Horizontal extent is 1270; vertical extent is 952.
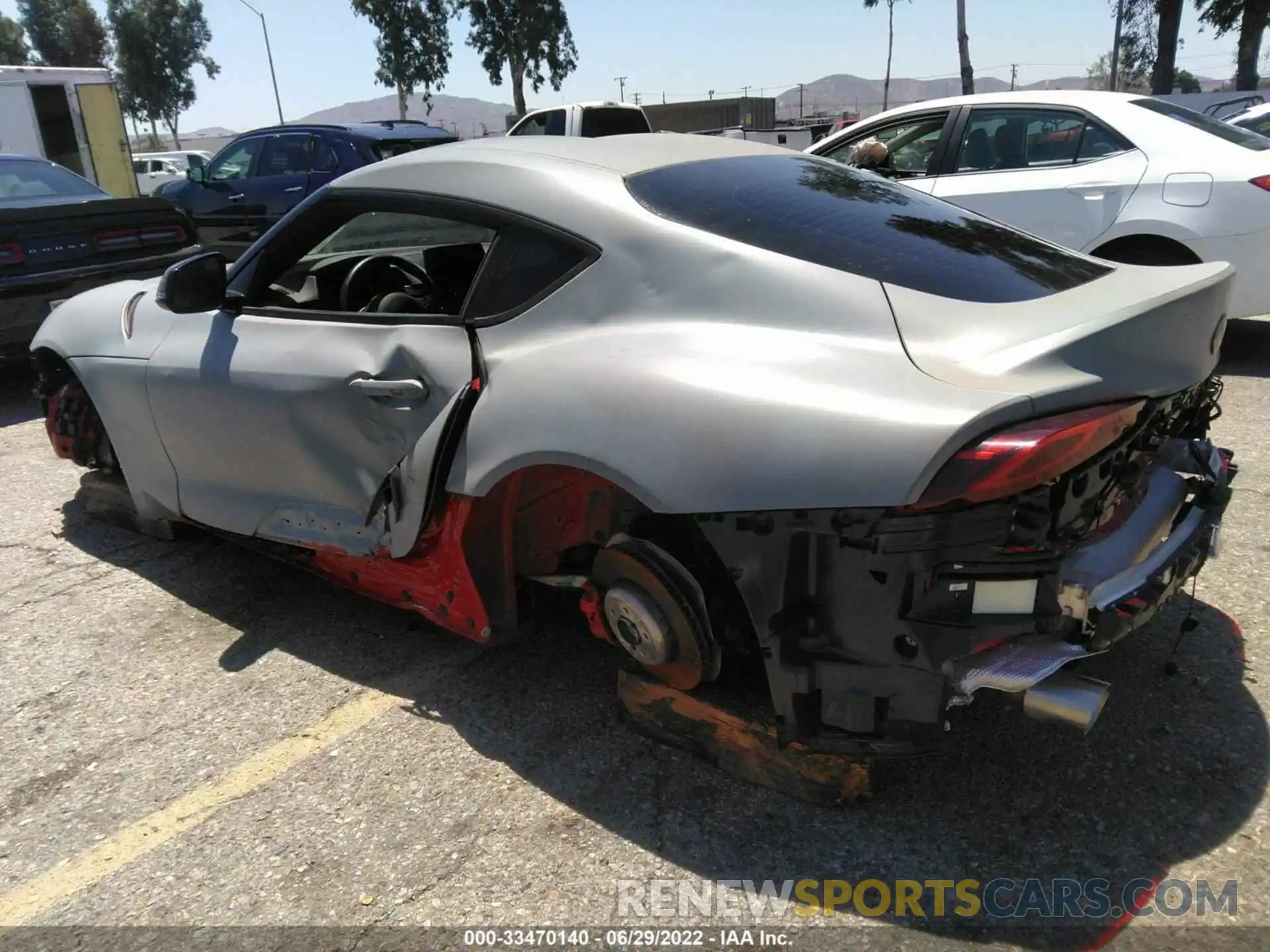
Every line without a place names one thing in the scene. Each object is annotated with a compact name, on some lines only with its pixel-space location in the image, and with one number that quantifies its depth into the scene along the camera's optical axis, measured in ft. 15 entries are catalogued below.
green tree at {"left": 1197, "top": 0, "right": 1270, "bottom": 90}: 96.99
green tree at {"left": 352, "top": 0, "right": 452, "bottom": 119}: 116.98
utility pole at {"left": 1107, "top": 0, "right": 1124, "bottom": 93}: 130.44
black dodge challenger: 19.80
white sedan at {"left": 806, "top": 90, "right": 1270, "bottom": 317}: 17.60
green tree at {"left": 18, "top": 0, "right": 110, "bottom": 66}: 163.32
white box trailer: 42.88
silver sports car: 6.24
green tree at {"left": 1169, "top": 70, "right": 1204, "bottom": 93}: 211.41
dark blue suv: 33.99
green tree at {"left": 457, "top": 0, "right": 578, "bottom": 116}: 114.21
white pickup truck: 26.84
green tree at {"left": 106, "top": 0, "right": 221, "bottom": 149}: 161.68
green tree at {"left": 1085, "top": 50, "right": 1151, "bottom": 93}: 148.25
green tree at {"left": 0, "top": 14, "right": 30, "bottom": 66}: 169.58
